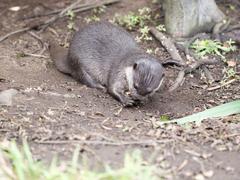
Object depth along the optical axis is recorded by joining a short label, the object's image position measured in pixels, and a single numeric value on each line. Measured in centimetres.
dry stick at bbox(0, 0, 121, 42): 1421
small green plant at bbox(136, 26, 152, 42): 1383
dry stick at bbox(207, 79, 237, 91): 1193
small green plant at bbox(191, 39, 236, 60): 1317
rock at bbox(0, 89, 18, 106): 981
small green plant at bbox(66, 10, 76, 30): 1473
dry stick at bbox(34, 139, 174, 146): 774
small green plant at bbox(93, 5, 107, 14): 1509
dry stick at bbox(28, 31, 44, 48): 1400
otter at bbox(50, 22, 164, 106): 1188
